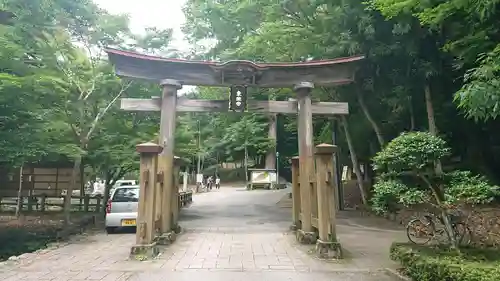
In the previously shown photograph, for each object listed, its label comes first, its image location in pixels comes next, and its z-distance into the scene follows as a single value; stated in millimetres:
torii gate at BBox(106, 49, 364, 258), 9698
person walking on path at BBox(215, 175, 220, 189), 38819
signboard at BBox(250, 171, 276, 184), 33531
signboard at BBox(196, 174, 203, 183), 33903
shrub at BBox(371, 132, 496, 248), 5711
